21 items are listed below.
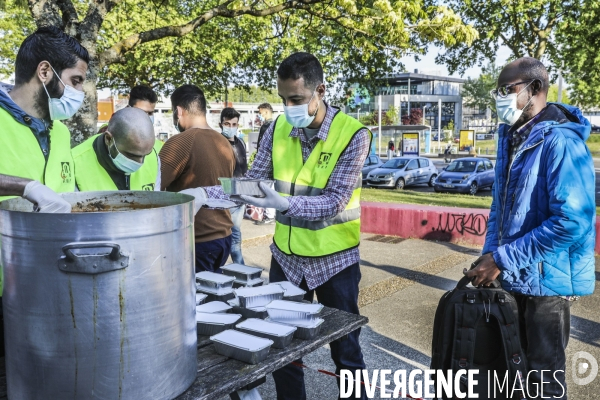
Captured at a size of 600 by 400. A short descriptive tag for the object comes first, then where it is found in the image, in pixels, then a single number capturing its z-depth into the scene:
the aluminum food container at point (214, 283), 2.17
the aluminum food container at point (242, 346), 1.66
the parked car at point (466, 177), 18.50
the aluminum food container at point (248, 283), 2.28
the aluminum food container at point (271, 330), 1.77
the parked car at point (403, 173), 20.27
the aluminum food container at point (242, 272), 2.31
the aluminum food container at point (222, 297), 2.13
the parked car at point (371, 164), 21.98
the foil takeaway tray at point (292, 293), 2.13
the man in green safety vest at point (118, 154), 2.34
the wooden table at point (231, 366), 1.53
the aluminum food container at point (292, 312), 1.90
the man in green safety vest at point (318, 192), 2.62
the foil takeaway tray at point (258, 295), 2.03
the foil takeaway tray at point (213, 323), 1.88
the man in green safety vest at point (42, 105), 2.03
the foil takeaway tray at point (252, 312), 1.98
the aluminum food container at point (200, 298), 2.07
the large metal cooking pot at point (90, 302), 1.26
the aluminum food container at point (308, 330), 1.85
